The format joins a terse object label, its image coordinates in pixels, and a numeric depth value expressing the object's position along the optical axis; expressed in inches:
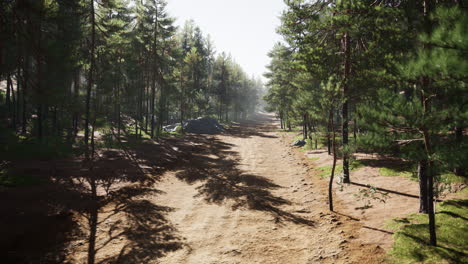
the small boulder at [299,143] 1078.0
